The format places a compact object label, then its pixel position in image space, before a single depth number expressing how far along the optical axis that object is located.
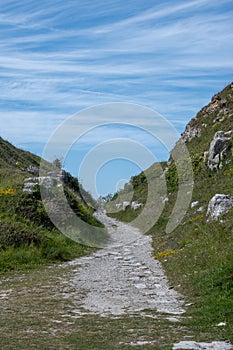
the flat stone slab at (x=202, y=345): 8.29
